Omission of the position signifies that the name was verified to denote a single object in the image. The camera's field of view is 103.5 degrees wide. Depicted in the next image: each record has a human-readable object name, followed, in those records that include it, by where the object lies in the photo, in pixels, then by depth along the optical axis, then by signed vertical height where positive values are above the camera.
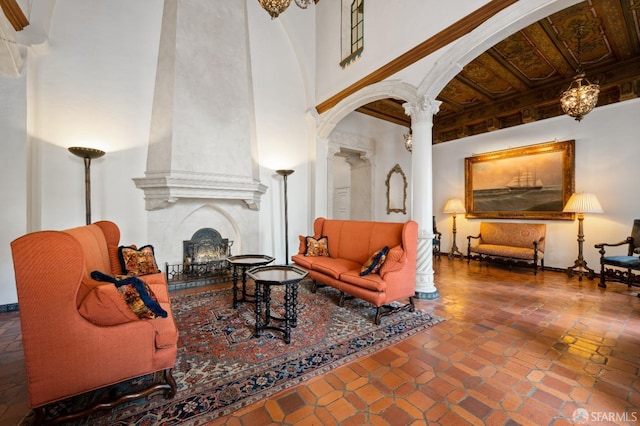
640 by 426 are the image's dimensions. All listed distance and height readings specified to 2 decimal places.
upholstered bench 5.16 -0.79
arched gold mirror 7.40 +0.56
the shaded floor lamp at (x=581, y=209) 4.50 -0.04
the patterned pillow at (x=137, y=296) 1.60 -0.54
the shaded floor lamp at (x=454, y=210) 6.58 -0.03
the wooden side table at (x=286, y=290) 2.37 -0.80
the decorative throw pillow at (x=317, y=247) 4.20 -0.60
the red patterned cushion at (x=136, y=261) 2.91 -0.57
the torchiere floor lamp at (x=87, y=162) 3.47 +0.76
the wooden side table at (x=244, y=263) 3.15 -0.64
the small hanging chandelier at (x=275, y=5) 2.60 +2.14
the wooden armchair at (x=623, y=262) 3.91 -0.87
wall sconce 5.35 +1.47
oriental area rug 1.59 -1.23
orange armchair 1.28 -0.66
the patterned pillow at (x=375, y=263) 2.99 -0.64
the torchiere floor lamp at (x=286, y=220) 5.25 -0.19
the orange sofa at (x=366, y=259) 2.90 -0.73
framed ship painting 5.20 +0.59
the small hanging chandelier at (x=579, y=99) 3.57 +1.55
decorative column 3.72 +0.35
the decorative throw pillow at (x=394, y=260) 2.97 -0.61
